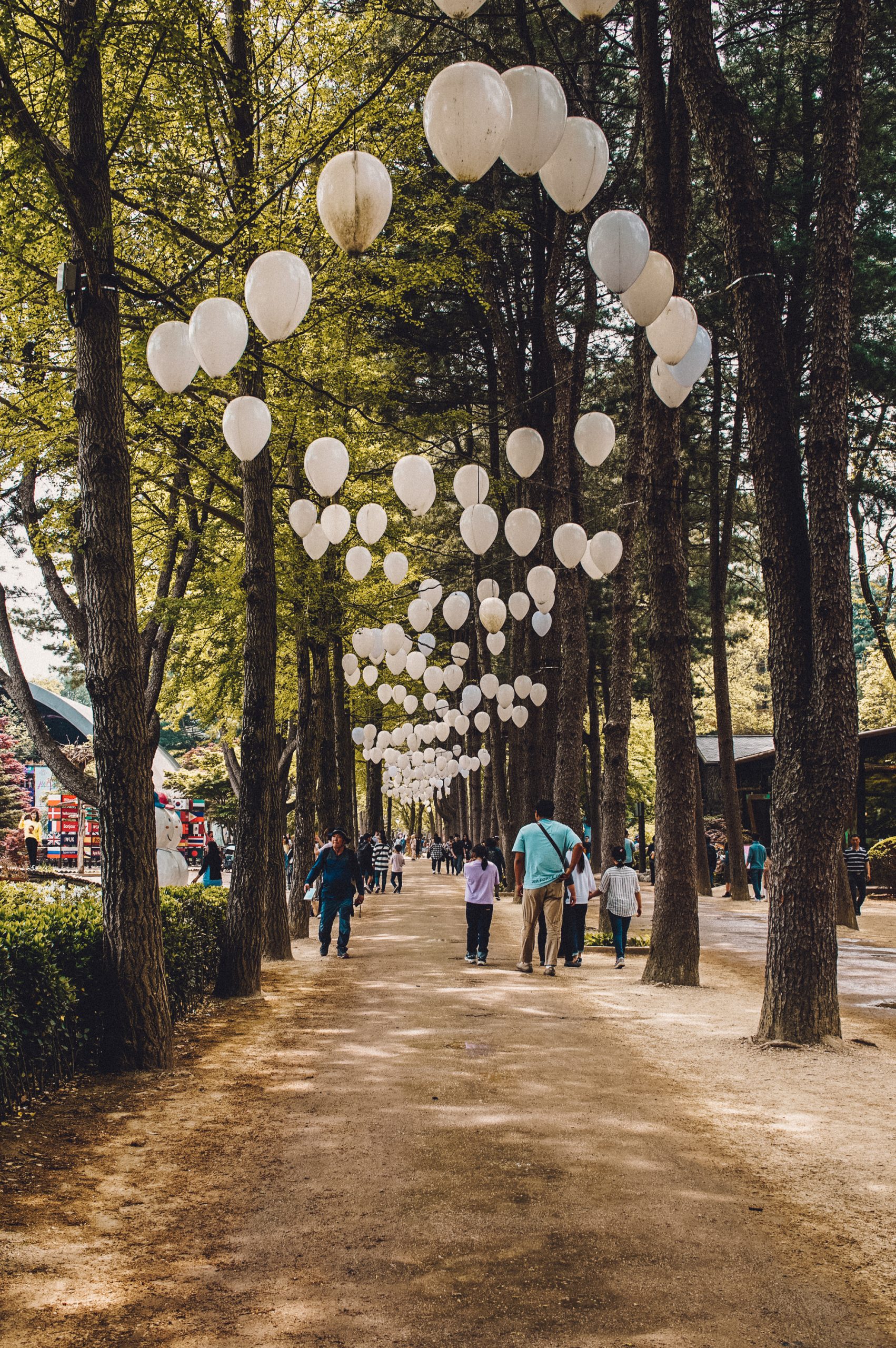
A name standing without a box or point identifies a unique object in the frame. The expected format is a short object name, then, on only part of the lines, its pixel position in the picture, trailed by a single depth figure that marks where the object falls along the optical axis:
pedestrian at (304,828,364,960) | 14.45
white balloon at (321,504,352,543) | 12.26
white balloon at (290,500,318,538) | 12.34
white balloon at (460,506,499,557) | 12.48
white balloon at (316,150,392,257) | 5.18
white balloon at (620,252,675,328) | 6.47
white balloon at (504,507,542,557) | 12.57
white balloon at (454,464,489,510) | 12.67
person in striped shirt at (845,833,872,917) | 21.28
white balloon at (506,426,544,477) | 10.70
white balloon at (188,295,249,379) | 6.97
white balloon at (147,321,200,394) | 7.56
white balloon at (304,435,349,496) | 10.14
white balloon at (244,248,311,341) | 6.48
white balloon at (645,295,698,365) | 7.14
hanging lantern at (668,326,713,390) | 8.00
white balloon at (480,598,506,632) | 15.68
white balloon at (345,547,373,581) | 13.68
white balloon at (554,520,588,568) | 12.49
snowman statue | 12.84
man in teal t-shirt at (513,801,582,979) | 12.23
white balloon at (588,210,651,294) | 5.86
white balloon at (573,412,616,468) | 10.63
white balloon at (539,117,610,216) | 5.50
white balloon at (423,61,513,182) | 4.64
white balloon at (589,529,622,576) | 12.71
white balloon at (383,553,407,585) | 14.69
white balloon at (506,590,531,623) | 16.62
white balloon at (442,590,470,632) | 16.47
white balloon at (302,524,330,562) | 12.34
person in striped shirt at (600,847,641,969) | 13.75
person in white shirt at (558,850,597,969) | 13.79
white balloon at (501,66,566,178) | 4.94
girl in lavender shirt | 13.48
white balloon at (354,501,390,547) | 12.79
